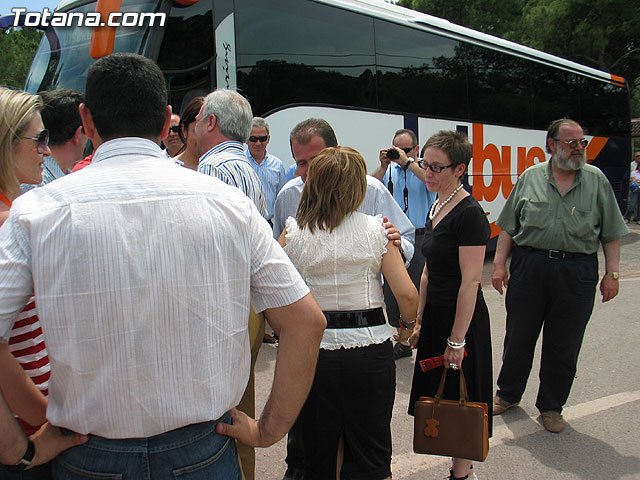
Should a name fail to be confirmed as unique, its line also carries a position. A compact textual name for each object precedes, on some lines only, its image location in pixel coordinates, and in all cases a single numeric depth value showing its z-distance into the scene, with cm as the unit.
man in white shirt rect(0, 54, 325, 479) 125
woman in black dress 282
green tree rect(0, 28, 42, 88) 1694
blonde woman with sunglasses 142
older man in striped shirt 276
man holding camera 508
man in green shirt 372
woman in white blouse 238
